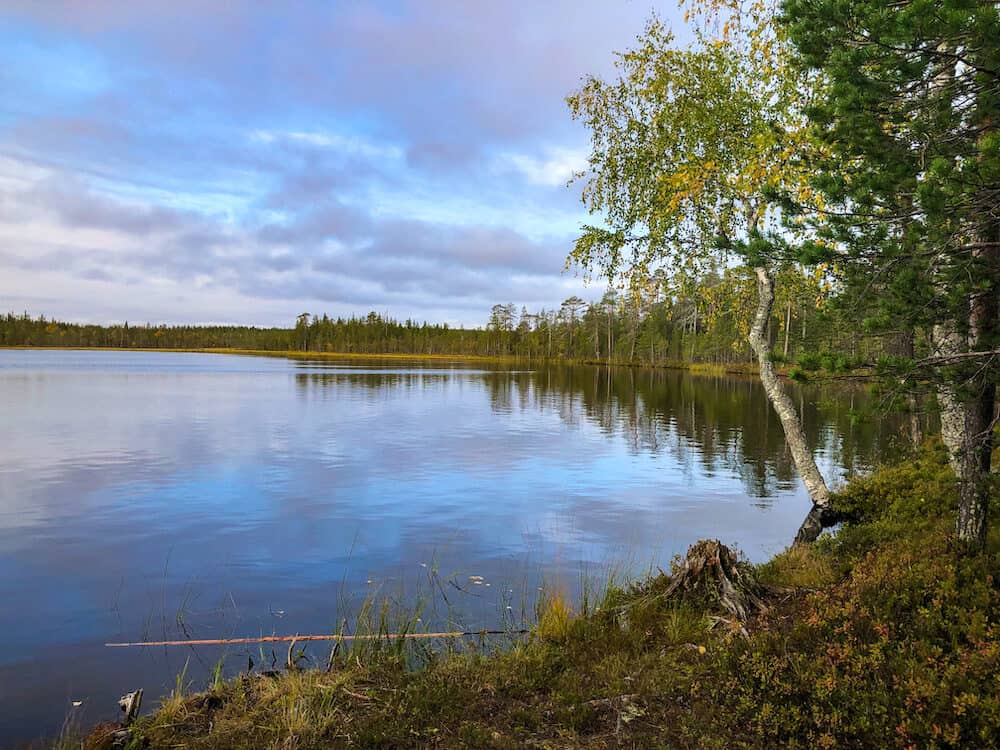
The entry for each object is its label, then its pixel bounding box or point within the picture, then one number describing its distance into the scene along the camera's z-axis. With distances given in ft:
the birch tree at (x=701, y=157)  44.91
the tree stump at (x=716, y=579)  29.60
